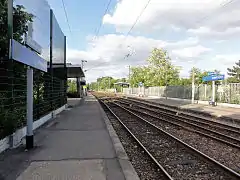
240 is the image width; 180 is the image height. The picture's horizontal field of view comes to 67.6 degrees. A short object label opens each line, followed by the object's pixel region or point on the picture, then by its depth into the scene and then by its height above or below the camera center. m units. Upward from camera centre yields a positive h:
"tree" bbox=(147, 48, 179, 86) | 38.59 +5.03
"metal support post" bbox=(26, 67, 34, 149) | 4.62 -0.58
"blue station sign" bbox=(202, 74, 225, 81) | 17.06 +1.23
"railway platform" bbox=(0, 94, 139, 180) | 3.22 -1.51
